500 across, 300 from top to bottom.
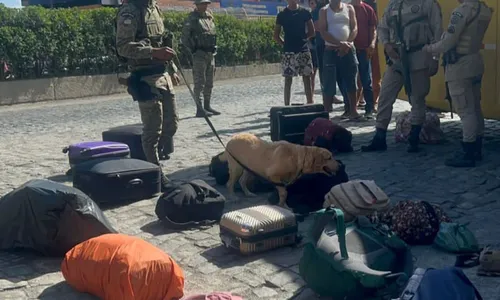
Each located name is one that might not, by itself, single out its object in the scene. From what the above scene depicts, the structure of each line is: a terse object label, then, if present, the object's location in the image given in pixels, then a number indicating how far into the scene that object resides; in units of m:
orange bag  3.86
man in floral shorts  10.59
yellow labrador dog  5.64
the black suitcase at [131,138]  7.70
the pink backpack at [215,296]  3.61
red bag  7.79
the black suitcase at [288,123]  8.00
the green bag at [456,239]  4.55
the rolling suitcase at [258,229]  4.62
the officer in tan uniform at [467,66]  6.79
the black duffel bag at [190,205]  5.34
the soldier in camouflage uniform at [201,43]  11.50
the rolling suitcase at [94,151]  6.99
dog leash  5.69
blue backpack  3.08
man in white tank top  10.08
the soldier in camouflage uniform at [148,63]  6.20
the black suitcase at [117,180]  6.02
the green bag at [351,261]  3.76
